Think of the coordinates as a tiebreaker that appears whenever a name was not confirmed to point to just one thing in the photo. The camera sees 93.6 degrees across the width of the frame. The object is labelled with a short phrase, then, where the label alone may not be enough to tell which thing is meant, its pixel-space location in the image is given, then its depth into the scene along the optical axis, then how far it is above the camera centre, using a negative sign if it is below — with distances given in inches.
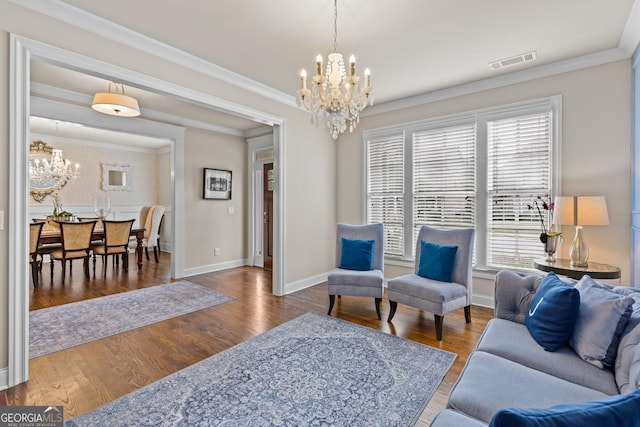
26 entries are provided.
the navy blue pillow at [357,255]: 146.0 -22.4
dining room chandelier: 239.9 +32.8
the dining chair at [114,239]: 209.5 -22.0
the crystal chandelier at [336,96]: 91.8 +35.3
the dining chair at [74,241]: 188.4 -20.9
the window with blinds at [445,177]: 156.6 +17.8
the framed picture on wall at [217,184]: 225.9 +19.1
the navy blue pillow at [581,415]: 24.8 -17.4
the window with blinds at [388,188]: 181.2 +13.6
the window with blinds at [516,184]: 136.4 +12.4
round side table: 103.0 -21.0
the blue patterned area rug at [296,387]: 70.4 -48.6
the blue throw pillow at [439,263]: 127.1 -22.7
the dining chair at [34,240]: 171.8 -18.4
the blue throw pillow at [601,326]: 59.4 -23.6
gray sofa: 48.9 -31.5
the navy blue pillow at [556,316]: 66.1 -23.9
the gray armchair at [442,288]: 114.1 -31.3
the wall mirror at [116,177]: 299.9 +31.8
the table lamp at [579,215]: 109.0 -1.7
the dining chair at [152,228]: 253.6 -16.5
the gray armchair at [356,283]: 135.9 -33.7
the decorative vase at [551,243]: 121.1 -13.3
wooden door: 236.2 -4.1
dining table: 189.6 -18.7
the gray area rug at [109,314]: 112.0 -48.0
